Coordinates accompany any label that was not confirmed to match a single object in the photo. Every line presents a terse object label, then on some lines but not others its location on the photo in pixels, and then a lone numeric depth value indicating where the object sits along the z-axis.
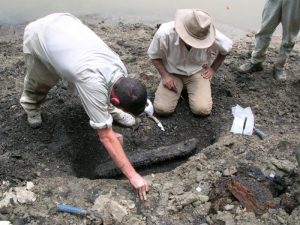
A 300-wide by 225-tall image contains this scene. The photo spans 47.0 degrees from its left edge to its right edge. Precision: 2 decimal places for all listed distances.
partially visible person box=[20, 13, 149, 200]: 2.40
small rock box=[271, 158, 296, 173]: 2.83
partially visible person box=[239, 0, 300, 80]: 3.57
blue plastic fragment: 2.53
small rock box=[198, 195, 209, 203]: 2.66
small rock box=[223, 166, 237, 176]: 2.81
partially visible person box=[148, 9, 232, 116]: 3.09
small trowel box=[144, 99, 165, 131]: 3.42
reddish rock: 2.60
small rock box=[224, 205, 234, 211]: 2.62
